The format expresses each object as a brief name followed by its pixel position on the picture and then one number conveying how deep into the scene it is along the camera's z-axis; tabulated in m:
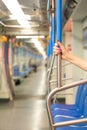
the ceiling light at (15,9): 4.29
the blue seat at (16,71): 11.59
